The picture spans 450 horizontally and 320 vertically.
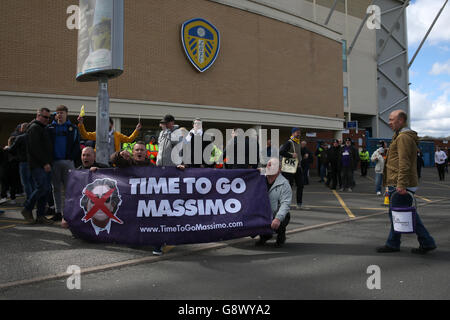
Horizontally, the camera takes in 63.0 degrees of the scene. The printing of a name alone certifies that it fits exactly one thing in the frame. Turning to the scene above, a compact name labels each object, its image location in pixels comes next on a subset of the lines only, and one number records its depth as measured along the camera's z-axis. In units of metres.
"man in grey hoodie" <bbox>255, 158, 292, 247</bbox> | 5.32
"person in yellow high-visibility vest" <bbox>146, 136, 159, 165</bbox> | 14.05
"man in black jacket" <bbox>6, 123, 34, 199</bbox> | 7.44
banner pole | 6.72
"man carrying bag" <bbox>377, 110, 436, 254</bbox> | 4.79
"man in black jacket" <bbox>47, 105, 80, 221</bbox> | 6.83
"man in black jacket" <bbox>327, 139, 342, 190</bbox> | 14.56
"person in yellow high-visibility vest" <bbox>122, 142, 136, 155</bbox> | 13.49
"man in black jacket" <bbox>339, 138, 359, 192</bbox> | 14.16
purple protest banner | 5.07
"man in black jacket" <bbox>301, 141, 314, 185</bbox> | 16.87
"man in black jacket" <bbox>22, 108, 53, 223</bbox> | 6.45
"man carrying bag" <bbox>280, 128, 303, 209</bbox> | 9.09
